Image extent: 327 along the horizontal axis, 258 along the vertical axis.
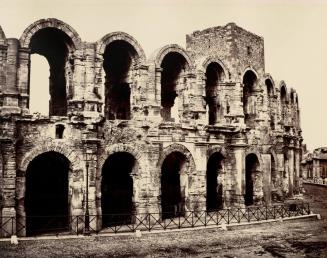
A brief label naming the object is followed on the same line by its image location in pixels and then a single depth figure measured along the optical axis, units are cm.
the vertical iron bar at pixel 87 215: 1742
